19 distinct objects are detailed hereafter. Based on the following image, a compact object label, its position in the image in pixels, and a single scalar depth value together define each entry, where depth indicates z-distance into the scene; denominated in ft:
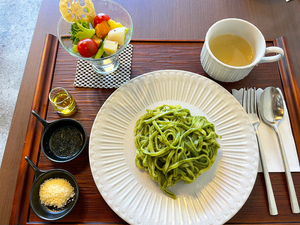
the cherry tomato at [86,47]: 1.06
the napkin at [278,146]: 1.13
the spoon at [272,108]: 1.19
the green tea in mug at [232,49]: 1.22
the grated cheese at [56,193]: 1.04
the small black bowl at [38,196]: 1.01
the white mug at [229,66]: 1.12
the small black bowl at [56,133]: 1.12
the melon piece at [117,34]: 1.11
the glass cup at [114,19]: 1.16
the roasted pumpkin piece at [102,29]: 1.13
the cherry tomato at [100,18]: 1.14
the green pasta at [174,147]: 1.03
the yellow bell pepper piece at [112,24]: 1.15
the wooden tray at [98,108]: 1.06
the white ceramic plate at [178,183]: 1.01
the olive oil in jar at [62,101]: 1.17
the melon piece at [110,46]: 1.10
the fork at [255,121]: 1.06
